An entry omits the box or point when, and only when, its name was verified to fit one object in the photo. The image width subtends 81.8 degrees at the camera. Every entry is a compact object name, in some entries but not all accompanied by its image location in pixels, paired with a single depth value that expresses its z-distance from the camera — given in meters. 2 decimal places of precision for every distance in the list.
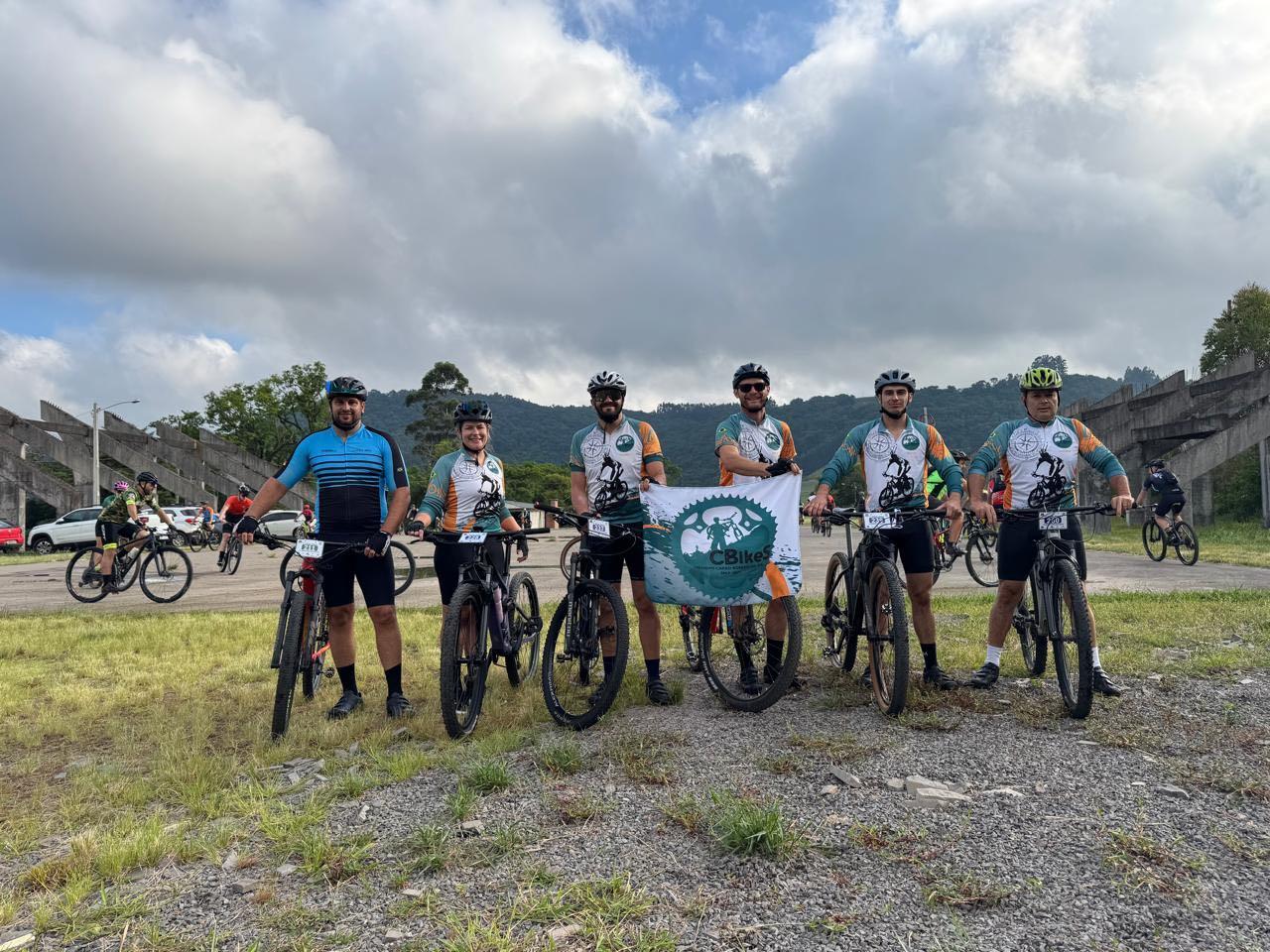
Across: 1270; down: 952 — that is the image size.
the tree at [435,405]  65.02
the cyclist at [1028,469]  4.89
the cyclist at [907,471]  4.94
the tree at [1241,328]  44.91
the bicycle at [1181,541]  13.36
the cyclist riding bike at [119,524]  11.58
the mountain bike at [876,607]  4.26
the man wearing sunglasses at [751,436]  5.02
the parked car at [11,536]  27.17
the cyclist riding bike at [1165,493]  13.39
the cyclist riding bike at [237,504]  15.50
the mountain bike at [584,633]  4.26
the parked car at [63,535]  27.94
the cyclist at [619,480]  4.82
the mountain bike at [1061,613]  4.23
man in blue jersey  4.73
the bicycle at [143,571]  11.52
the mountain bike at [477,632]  4.15
